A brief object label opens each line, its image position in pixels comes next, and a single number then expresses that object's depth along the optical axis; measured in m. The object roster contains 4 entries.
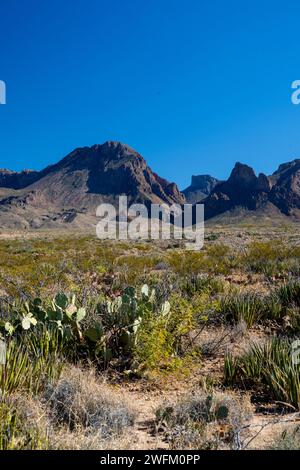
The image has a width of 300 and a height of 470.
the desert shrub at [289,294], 8.02
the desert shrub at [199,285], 9.52
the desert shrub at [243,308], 7.09
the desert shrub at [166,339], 5.18
